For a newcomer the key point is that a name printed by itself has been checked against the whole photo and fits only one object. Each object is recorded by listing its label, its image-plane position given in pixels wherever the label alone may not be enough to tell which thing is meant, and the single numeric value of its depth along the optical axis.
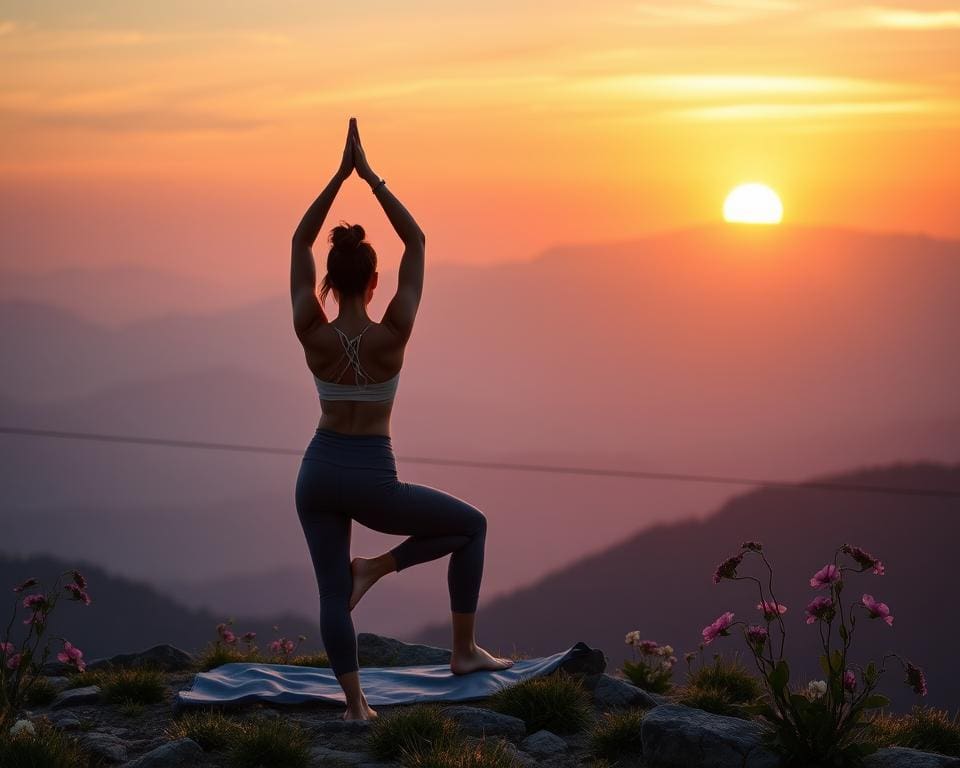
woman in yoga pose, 6.18
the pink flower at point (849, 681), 5.51
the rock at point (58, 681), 8.02
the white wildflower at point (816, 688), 6.46
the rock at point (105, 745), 5.95
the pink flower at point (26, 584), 6.61
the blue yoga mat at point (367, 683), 6.81
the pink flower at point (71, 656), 7.28
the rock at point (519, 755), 5.73
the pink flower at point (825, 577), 5.35
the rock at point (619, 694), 6.81
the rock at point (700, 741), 5.41
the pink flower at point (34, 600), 6.56
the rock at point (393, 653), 8.21
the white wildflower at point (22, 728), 5.55
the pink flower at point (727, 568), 5.40
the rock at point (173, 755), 5.64
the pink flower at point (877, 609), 5.39
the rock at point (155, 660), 8.47
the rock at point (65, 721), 6.64
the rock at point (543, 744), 6.02
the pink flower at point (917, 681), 5.41
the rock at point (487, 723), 6.16
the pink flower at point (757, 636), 5.59
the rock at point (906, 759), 5.32
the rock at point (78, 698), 7.29
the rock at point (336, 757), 5.74
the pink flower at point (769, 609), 5.52
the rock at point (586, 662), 6.96
